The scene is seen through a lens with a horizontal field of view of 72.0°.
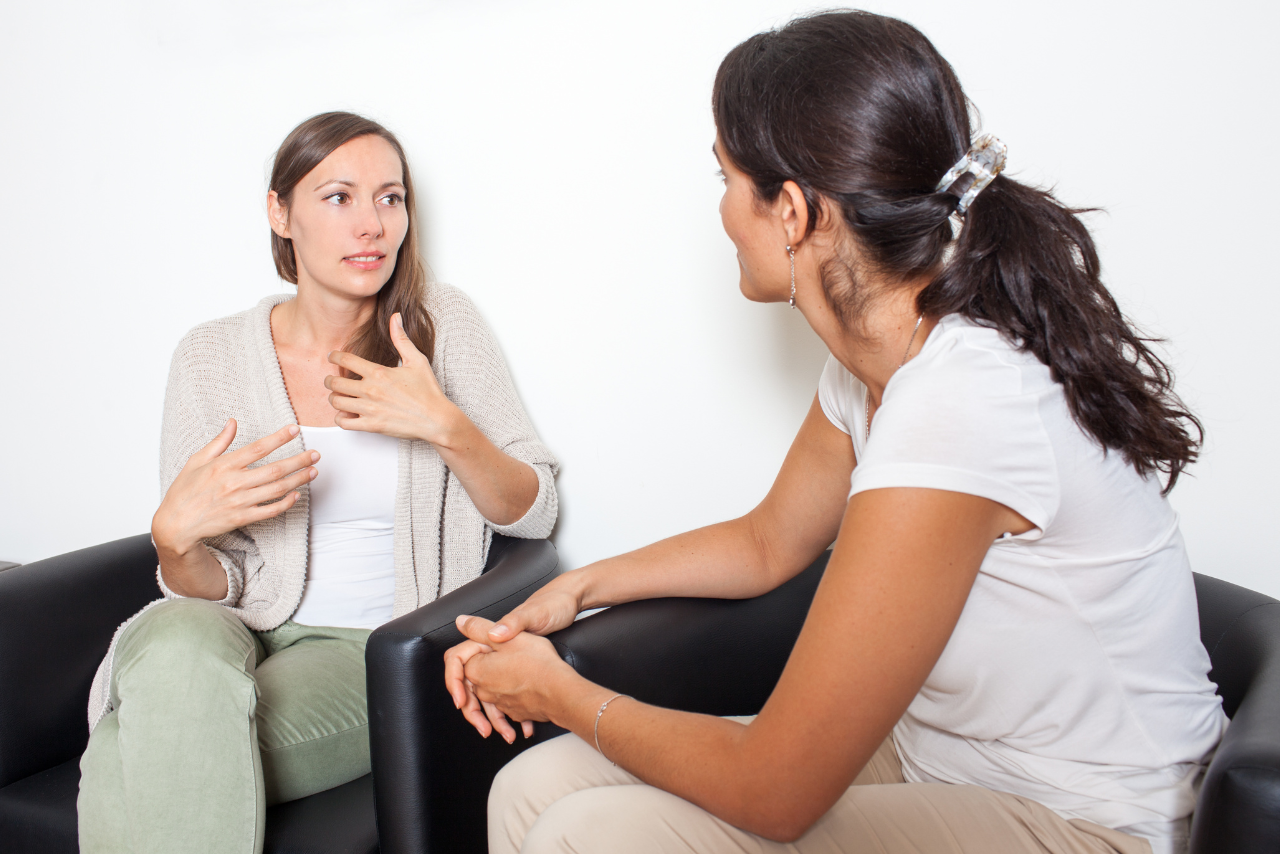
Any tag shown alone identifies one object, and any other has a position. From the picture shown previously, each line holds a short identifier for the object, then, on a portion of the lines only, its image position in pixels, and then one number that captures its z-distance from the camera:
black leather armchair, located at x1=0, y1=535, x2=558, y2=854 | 1.23
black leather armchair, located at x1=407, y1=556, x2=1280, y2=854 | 1.08
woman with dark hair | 0.78
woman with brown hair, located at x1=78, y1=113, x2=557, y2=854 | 1.21
